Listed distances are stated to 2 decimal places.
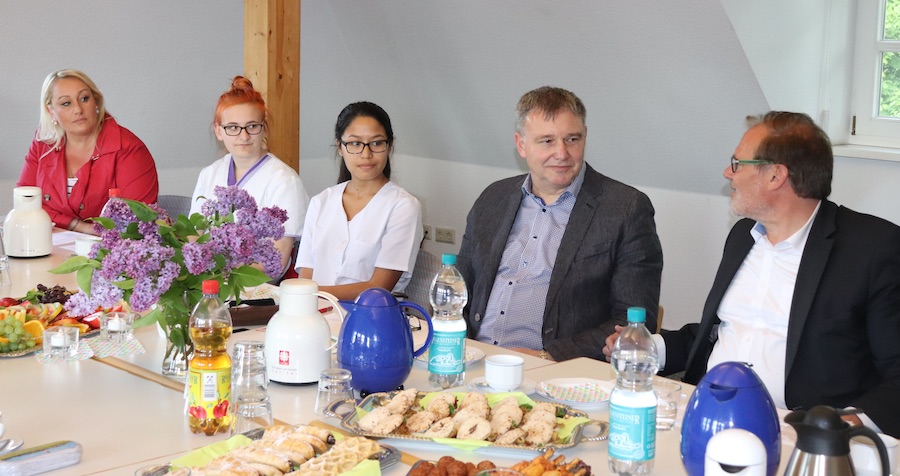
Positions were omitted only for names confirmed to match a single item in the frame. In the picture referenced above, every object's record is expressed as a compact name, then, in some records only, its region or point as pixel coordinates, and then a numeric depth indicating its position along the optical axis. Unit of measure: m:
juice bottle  1.81
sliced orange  2.38
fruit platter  2.31
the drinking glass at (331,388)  1.91
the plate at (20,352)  2.29
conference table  1.71
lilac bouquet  1.97
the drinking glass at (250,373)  1.86
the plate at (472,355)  2.29
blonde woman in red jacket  4.23
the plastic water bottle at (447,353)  2.09
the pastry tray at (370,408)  1.73
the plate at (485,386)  2.05
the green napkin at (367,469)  1.55
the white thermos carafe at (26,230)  3.42
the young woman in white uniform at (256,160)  3.69
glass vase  2.17
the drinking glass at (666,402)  1.86
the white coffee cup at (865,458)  1.42
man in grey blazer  2.84
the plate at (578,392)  1.97
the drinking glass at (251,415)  1.79
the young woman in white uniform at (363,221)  3.36
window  3.98
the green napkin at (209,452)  1.61
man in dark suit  2.26
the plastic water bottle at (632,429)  1.58
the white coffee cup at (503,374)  2.03
